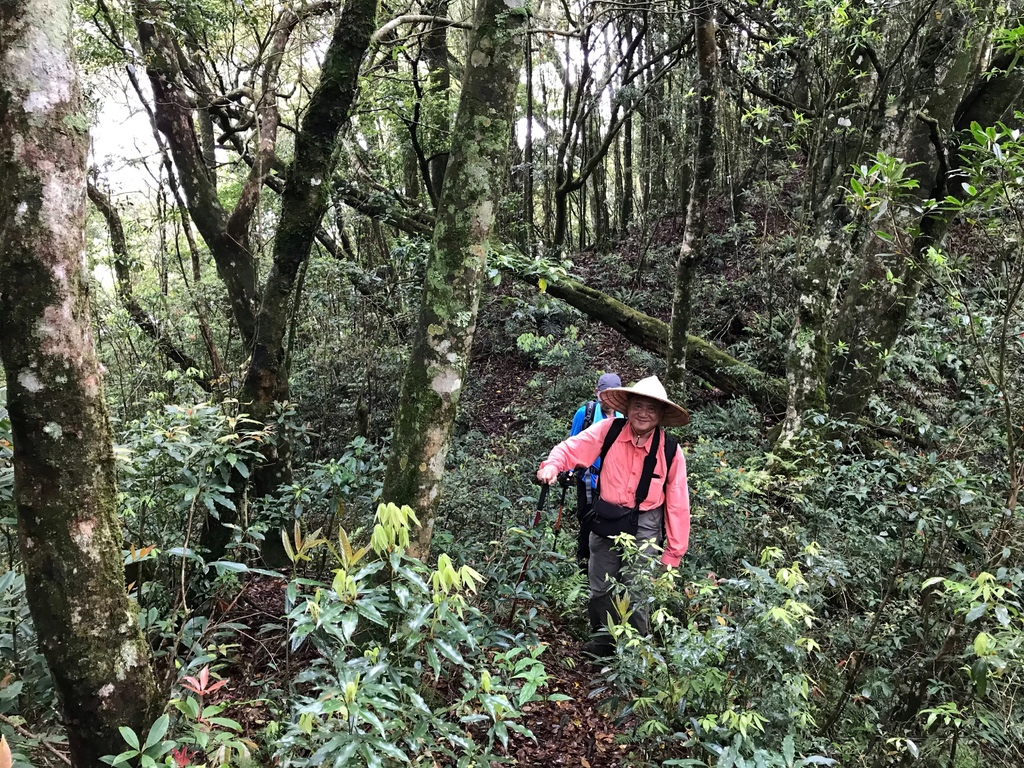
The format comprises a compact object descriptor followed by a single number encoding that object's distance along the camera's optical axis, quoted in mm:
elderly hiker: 4191
